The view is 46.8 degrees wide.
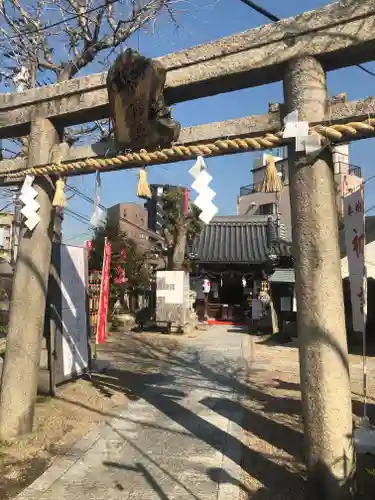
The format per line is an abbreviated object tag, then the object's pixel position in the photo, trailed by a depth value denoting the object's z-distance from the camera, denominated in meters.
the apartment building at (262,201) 29.25
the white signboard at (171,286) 18.48
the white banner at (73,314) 7.34
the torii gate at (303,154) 3.82
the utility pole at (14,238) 11.00
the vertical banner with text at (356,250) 5.26
